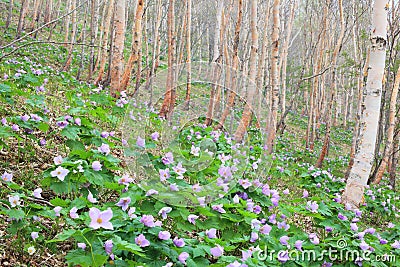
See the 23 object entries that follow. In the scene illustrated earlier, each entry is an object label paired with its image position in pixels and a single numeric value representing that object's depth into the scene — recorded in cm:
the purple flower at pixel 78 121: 286
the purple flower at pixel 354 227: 269
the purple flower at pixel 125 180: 235
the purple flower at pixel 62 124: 278
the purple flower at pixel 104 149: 256
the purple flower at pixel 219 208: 243
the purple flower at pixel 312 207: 283
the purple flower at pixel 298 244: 238
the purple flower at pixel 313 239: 246
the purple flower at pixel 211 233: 220
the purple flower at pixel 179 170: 260
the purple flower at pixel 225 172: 290
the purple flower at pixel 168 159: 276
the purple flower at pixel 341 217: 294
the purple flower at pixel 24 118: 276
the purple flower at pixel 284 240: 242
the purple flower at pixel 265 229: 245
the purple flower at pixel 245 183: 291
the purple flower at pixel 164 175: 244
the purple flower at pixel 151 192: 227
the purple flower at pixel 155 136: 289
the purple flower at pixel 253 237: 233
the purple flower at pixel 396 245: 280
